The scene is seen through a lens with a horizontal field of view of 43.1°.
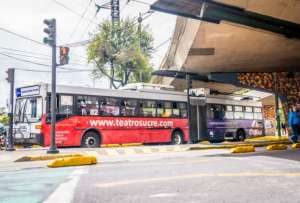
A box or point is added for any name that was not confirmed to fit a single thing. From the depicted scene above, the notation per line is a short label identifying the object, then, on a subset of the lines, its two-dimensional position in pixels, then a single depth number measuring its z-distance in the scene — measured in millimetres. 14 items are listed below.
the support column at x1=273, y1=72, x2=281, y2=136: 25391
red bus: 16188
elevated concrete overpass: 15172
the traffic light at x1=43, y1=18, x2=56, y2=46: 13898
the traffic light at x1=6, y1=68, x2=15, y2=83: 15711
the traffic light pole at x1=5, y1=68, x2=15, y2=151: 15742
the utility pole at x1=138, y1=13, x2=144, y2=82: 44778
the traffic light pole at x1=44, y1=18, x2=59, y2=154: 13797
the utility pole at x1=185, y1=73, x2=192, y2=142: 21033
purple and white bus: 23578
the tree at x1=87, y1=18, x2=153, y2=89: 43375
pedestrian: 16500
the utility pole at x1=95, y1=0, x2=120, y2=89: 43484
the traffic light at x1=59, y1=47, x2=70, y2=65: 14187
